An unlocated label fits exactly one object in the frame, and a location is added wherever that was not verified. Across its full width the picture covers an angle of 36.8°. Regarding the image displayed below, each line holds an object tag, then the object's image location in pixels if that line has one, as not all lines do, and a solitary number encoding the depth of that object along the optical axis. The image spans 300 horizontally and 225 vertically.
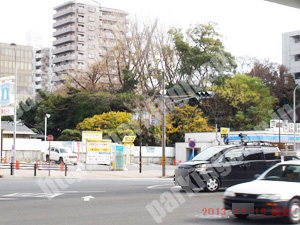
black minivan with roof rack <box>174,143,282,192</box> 16.55
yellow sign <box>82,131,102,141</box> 41.85
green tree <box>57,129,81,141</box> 56.69
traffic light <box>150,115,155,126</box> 40.31
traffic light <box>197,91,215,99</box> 28.42
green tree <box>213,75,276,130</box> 63.84
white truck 45.00
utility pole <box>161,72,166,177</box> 31.48
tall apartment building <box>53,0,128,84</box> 118.12
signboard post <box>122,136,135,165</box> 46.91
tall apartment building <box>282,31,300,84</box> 87.81
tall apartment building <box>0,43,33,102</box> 106.44
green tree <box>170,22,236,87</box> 66.38
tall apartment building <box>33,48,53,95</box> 129.75
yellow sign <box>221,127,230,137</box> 41.22
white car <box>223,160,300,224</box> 9.48
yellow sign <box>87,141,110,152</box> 36.81
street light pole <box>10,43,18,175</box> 29.86
